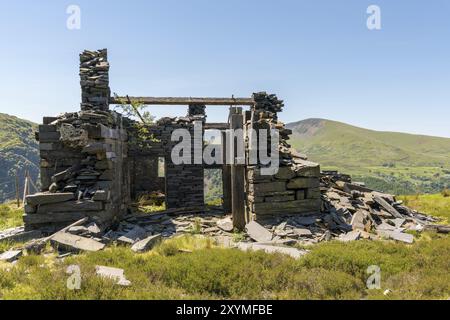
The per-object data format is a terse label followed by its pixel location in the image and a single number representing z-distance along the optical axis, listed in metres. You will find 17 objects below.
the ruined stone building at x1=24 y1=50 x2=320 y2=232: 8.64
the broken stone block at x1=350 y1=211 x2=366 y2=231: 9.46
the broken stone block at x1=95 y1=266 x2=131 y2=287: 4.91
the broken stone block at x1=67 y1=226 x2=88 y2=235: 7.71
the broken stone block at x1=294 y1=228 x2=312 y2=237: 8.53
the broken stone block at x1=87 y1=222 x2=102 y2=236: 7.95
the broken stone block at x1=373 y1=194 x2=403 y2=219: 11.17
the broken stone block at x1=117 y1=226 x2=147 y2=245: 7.86
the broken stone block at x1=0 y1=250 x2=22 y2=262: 6.27
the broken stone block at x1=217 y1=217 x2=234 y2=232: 9.92
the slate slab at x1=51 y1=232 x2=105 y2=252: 6.95
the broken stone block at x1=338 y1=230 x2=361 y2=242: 8.13
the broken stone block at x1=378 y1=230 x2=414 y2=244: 8.24
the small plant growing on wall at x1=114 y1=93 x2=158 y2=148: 15.63
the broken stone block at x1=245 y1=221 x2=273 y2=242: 8.30
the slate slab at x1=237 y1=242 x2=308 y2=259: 6.64
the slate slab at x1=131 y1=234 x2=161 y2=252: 6.98
